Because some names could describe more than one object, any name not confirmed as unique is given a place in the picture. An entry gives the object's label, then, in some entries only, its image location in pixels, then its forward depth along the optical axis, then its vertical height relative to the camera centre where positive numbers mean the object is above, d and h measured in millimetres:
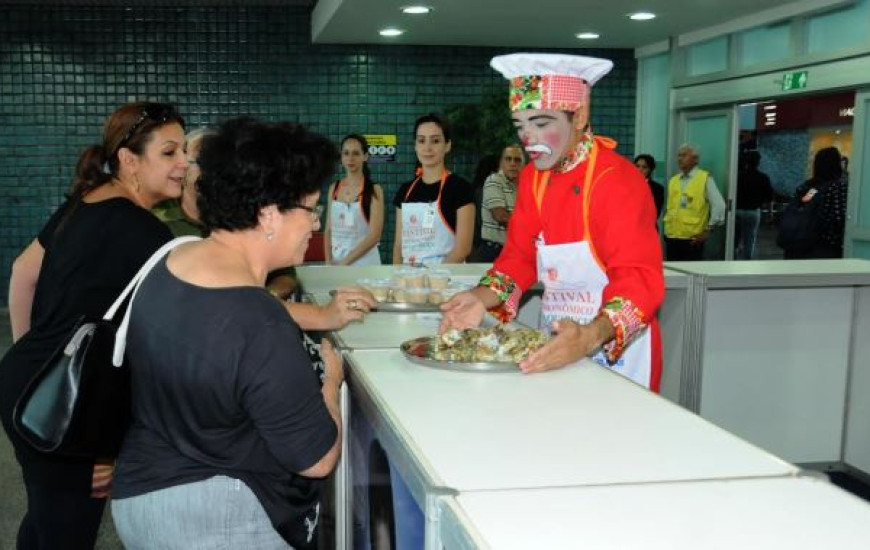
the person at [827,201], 6355 +18
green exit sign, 7043 +997
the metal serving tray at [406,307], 2791 -363
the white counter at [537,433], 1317 -404
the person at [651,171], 8570 +282
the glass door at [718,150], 8305 +493
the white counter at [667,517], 1081 -417
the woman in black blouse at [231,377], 1377 -299
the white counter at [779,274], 3791 -314
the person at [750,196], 8320 +53
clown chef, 2146 -96
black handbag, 1593 -390
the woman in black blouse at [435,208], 4398 -71
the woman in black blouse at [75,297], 2023 -258
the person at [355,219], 5188 -161
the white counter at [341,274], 3412 -355
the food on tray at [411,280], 2930 -290
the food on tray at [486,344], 1930 -334
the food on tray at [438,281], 3010 -298
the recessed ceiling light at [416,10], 7066 +1503
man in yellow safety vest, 8039 -67
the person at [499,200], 5762 -27
